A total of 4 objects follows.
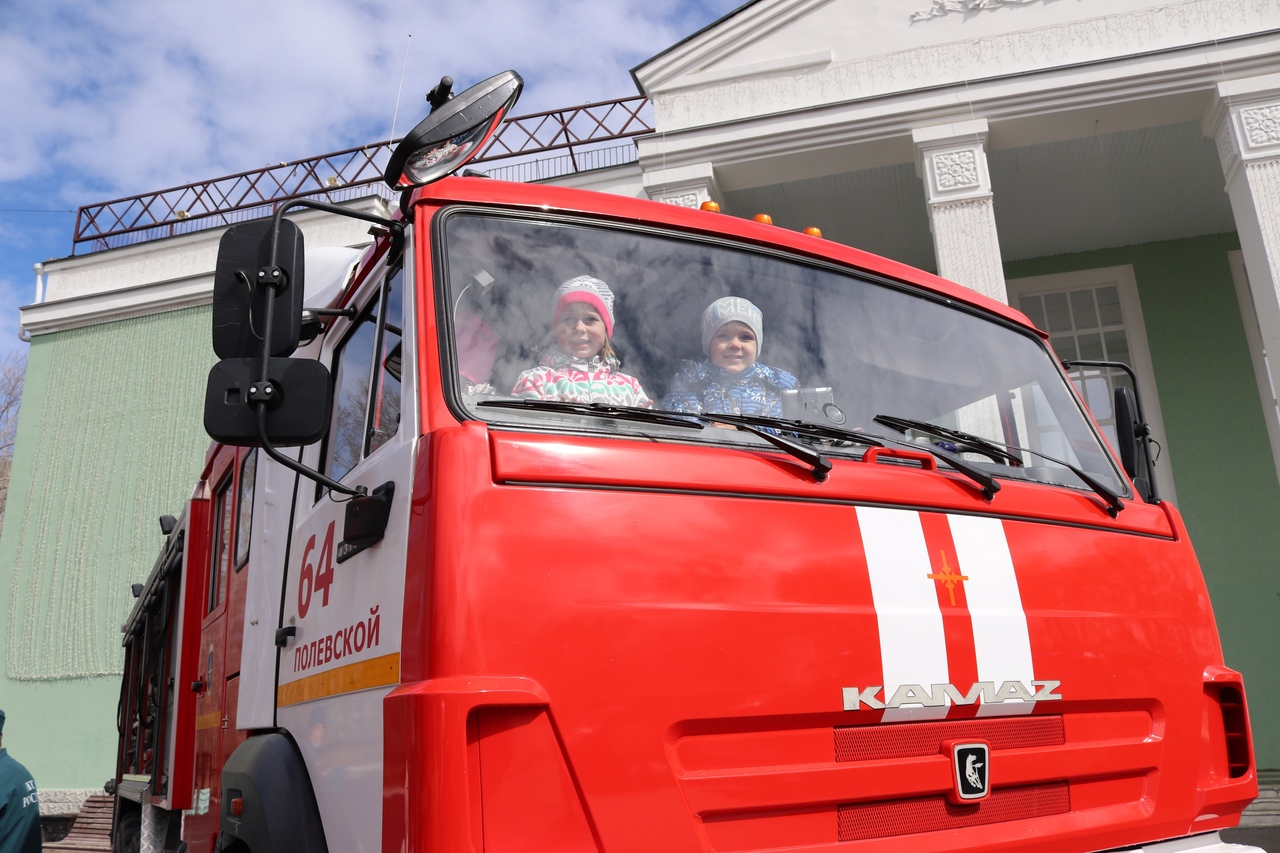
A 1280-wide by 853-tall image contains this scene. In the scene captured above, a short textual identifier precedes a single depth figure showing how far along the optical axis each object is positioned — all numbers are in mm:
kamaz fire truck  1678
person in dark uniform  5219
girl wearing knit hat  2072
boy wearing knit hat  2205
